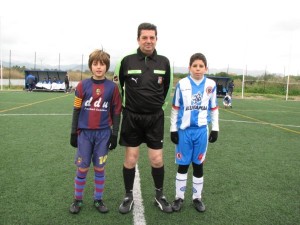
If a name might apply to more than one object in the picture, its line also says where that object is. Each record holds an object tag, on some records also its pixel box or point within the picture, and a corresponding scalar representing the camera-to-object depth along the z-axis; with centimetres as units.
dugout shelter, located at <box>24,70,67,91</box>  3062
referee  349
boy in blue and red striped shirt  348
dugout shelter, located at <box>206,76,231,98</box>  2953
